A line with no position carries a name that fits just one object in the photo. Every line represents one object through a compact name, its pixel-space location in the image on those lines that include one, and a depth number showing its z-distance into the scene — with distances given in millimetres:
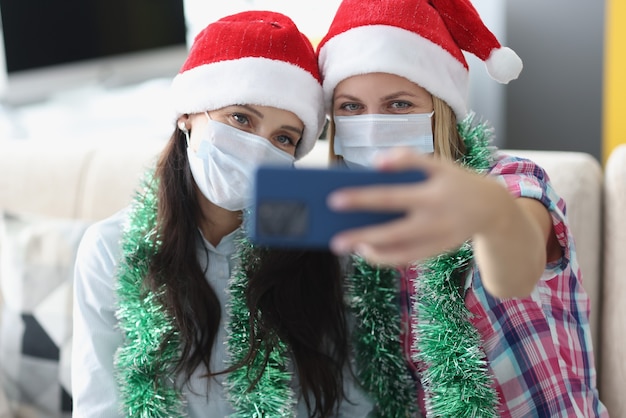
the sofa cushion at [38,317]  1588
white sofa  1419
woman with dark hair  1174
